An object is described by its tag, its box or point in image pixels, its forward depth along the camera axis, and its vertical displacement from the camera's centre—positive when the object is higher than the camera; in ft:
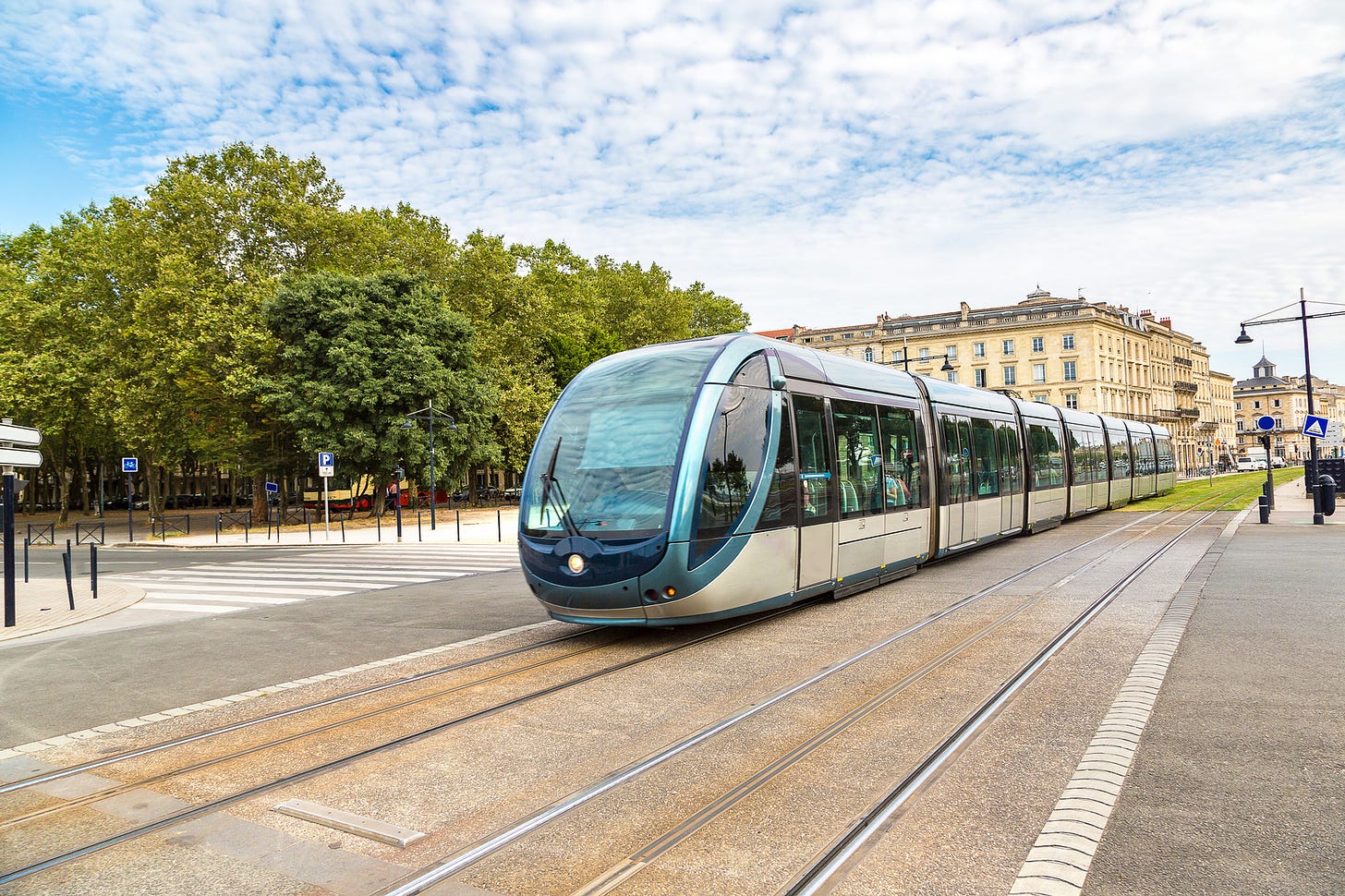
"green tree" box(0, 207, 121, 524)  130.52 +25.80
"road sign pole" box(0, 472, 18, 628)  38.47 -2.55
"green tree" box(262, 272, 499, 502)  120.47 +16.80
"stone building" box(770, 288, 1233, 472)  287.89 +39.97
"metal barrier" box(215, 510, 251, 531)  132.45 -3.53
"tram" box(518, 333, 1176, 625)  27.35 -0.27
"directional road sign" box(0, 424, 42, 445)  36.76 +2.90
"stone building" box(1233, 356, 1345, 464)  466.70 +30.13
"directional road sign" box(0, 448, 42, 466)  37.04 +1.97
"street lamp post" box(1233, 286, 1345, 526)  87.92 +9.78
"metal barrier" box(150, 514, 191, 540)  122.29 -4.14
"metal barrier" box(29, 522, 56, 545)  116.33 -4.50
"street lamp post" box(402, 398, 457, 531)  121.56 +10.40
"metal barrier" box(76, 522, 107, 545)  114.07 -4.52
